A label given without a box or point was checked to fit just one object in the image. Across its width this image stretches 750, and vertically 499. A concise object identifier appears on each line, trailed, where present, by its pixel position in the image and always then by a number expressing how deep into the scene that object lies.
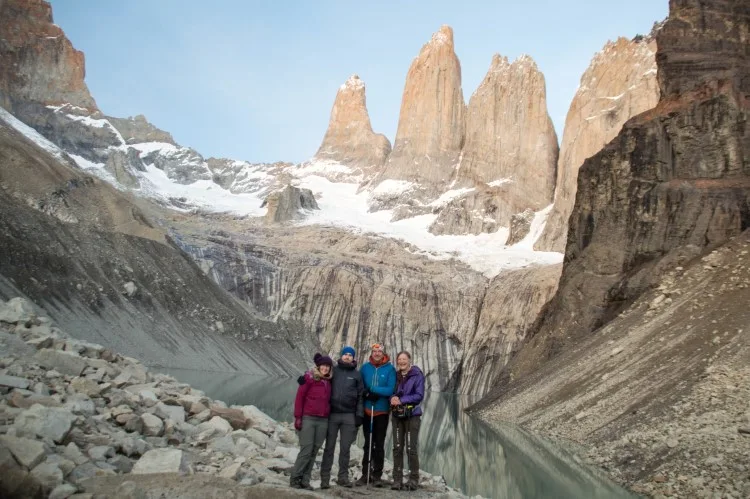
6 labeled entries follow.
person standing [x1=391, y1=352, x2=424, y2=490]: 10.16
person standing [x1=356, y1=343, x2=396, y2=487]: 9.99
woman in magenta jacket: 9.27
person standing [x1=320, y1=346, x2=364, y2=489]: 9.48
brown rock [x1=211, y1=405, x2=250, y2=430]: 12.22
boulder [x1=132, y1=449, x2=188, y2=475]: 7.97
